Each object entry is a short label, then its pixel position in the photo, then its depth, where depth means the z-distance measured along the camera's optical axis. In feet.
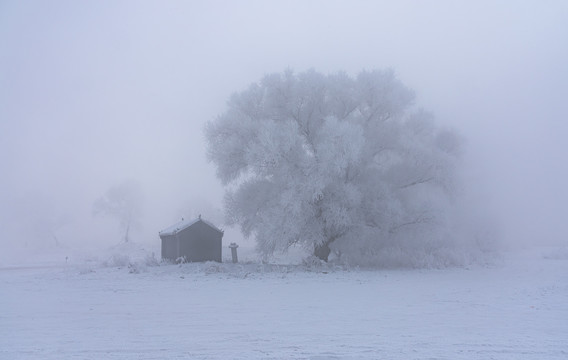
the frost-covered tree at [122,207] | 232.32
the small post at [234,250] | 100.07
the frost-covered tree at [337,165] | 82.58
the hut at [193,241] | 95.45
